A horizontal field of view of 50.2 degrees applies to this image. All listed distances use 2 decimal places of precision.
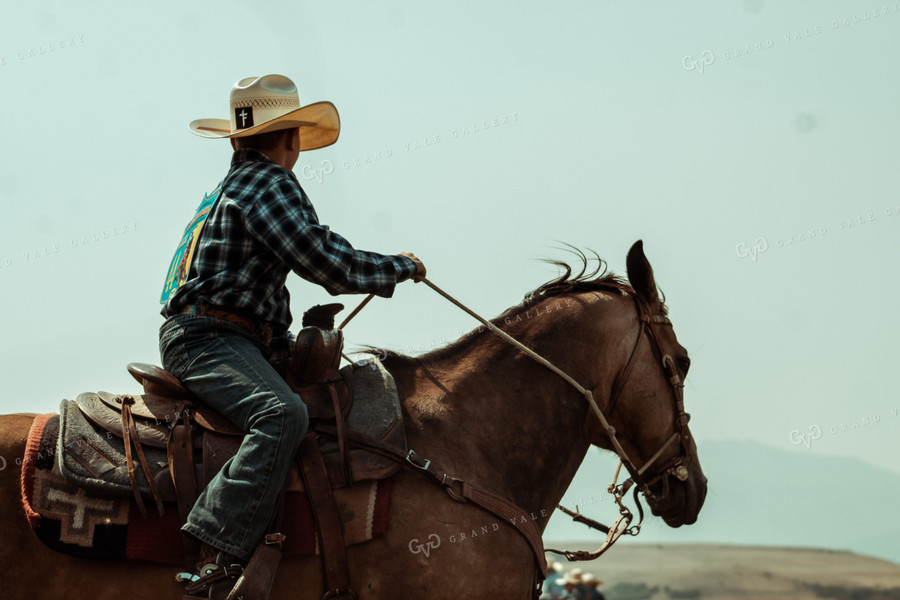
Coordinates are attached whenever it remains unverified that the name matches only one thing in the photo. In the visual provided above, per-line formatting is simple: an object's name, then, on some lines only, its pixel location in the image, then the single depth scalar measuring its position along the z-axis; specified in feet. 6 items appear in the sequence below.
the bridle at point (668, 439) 20.47
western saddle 16.43
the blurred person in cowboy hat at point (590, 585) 58.63
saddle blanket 15.94
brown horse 16.11
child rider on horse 16.10
